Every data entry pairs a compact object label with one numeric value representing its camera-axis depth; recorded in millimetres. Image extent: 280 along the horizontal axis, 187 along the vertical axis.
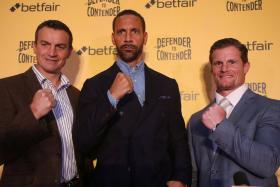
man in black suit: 1846
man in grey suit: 1627
